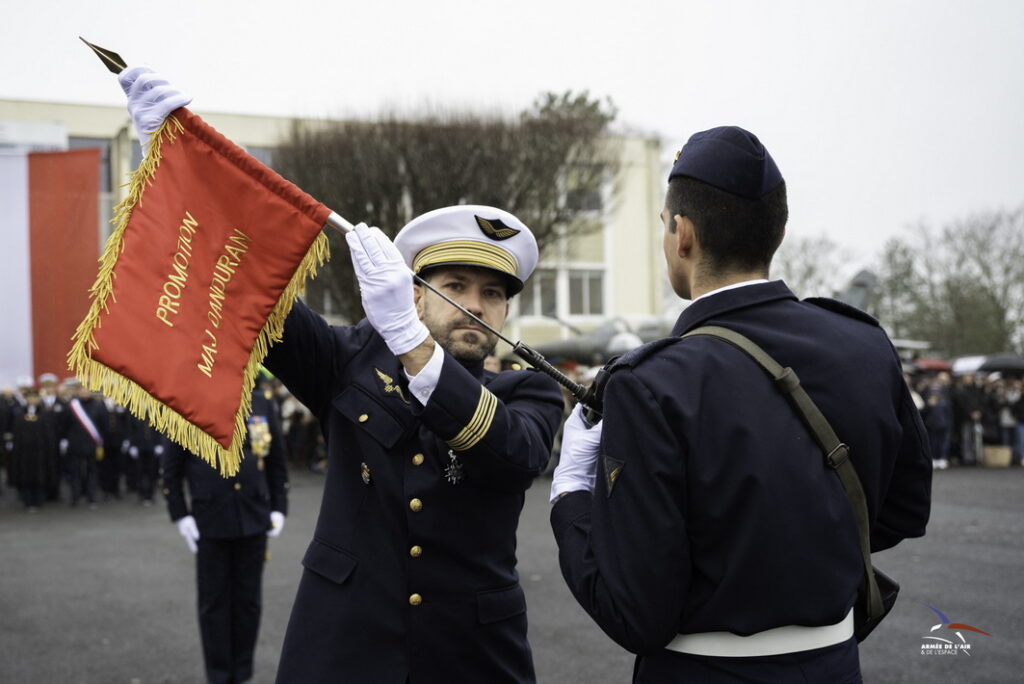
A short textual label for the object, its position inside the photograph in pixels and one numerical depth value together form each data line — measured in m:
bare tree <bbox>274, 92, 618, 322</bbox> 22.55
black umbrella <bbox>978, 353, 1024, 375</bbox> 27.27
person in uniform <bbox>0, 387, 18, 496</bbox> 18.55
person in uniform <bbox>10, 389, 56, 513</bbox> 16.23
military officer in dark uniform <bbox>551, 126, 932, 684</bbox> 1.80
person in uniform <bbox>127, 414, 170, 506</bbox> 16.55
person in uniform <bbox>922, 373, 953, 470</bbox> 19.39
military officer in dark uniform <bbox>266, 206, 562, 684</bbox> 2.34
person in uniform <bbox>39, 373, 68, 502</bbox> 16.80
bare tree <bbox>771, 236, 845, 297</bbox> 47.50
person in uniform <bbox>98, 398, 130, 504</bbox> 17.39
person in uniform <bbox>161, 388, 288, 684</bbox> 5.44
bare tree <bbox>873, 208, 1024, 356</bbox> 39.59
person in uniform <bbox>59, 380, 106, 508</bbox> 16.61
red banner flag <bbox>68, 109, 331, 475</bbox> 2.52
